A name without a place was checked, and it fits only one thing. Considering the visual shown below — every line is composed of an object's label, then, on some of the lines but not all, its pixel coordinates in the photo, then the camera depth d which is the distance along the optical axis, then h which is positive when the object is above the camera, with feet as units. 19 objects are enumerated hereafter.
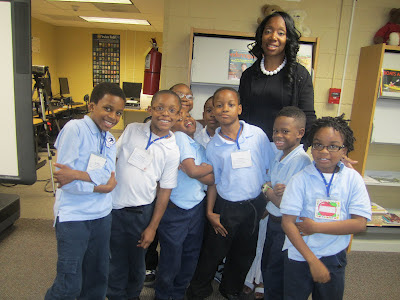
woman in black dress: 5.82 +0.46
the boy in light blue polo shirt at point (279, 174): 4.99 -1.26
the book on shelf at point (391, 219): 9.41 -3.50
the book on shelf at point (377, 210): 9.29 -3.18
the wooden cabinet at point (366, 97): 8.68 +0.28
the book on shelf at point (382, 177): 9.28 -2.27
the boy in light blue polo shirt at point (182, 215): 5.44 -2.24
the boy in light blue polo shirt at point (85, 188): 4.12 -1.40
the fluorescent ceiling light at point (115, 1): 17.12 +5.02
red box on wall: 9.94 +0.27
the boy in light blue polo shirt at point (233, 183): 5.39 -1.54
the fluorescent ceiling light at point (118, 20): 22.79 +5.28
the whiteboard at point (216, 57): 9.22 +1.23
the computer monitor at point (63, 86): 25.30 -0.02
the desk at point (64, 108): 20.75 -1.60
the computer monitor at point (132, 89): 23.98 +0.11
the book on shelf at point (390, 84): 8.75 +0.70
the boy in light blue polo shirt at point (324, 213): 4.20 -1.55
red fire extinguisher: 10.78 +0.87
